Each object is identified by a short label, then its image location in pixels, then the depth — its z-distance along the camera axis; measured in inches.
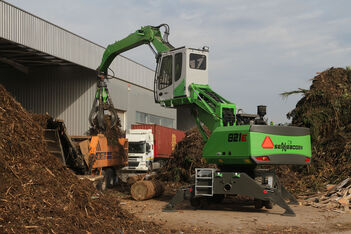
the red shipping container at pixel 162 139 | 1259.2
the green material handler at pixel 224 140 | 527.3
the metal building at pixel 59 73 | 1038.4
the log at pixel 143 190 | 651.5
